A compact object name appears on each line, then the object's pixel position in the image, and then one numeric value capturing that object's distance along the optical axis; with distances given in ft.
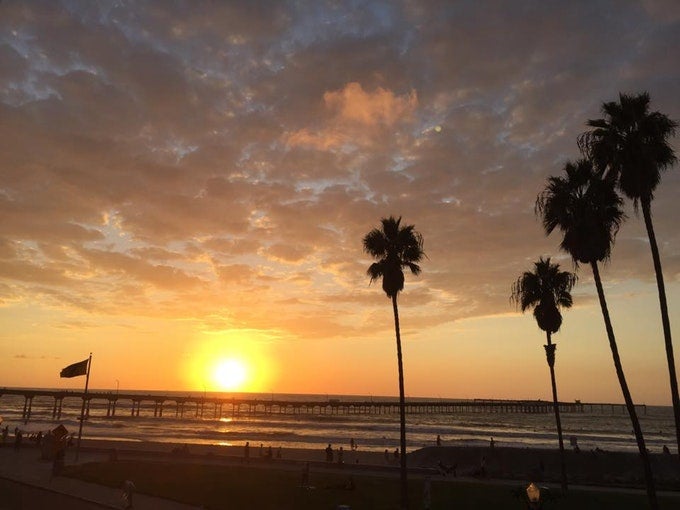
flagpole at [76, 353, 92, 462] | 112.38
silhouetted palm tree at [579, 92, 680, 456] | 56.18
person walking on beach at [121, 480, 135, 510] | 65.51
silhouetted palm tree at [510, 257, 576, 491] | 98.22
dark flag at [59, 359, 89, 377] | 111.45
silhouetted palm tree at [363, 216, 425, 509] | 85.92
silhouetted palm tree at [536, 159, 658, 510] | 62.75
